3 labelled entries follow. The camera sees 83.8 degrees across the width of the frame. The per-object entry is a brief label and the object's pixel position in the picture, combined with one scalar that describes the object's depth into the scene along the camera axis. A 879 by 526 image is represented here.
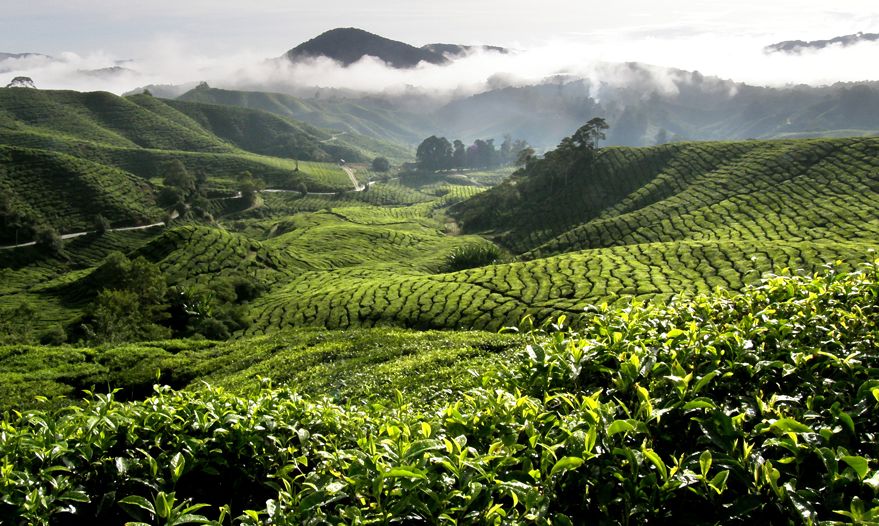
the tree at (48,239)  78.25
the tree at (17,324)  35.64
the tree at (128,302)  37.06
